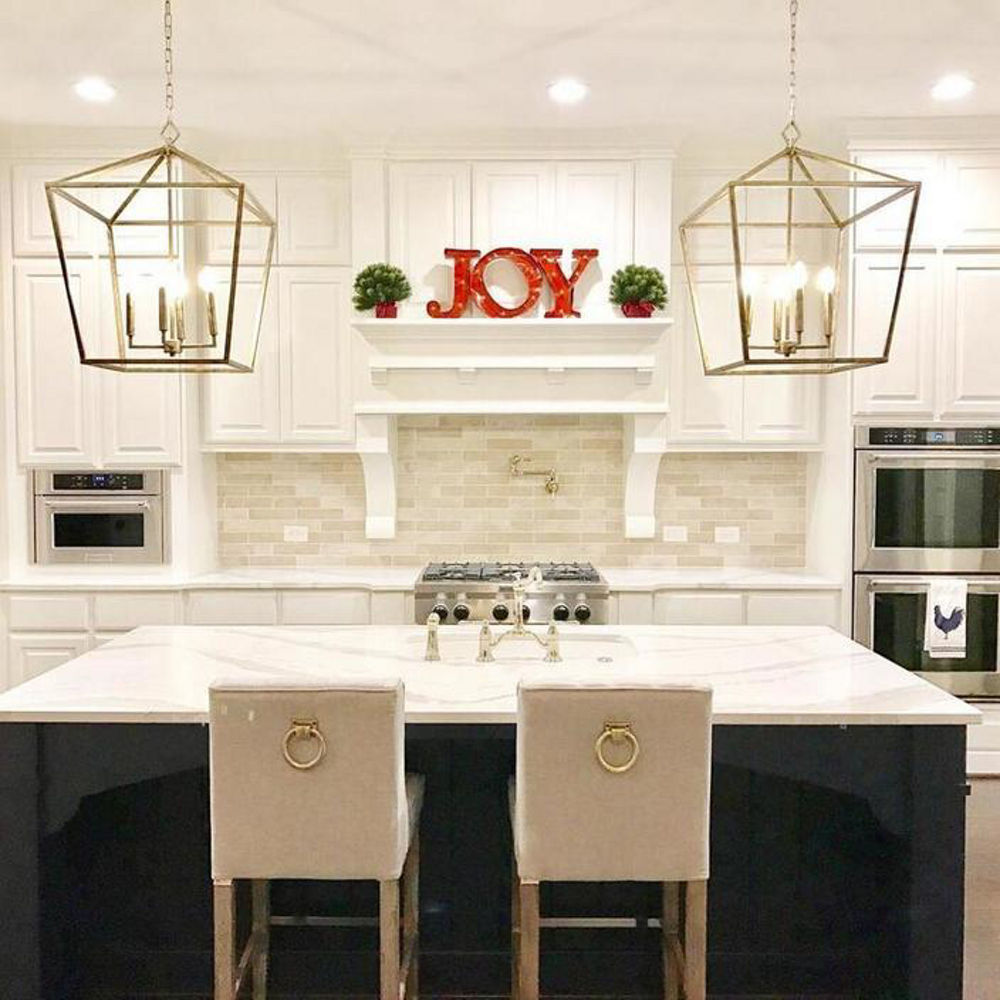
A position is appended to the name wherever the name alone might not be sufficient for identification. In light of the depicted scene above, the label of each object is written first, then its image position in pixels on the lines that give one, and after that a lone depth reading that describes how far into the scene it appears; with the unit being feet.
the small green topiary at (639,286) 15.72
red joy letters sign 16.02
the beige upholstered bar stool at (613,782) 7.20
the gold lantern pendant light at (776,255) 15.71
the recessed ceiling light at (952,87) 13.67
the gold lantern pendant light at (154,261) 15.81
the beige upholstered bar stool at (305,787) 7.18
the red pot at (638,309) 15.87
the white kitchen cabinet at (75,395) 15.94
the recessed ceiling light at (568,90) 13.85
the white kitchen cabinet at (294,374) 16.57
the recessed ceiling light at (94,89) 13.78
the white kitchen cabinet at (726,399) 16.56
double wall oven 15.55
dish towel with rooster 15.58
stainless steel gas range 14.94
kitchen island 8.37
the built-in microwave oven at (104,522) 16.20
